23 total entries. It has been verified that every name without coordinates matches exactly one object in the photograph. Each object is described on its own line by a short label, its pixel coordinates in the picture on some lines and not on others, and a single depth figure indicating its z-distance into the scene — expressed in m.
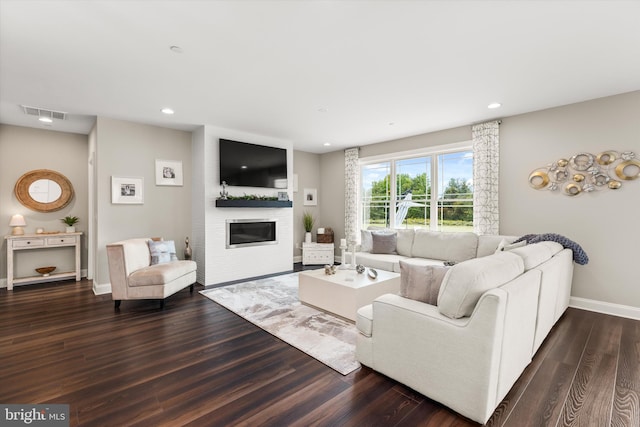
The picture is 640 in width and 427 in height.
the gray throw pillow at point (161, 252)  4.28
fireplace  5.21
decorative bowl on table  4.93
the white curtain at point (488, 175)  4.51
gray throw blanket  3.44
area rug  2.60
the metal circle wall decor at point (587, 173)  3.53
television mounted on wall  5.09
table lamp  4.69
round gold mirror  4.91
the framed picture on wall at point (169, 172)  4.97
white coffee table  3.26
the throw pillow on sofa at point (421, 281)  2.08
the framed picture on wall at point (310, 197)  7.21
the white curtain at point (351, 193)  6.58
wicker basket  6.72
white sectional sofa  1.67
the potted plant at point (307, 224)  6.80
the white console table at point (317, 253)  6.59
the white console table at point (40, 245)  4.57
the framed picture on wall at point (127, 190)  4.54
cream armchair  3.71
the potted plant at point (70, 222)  5.16
